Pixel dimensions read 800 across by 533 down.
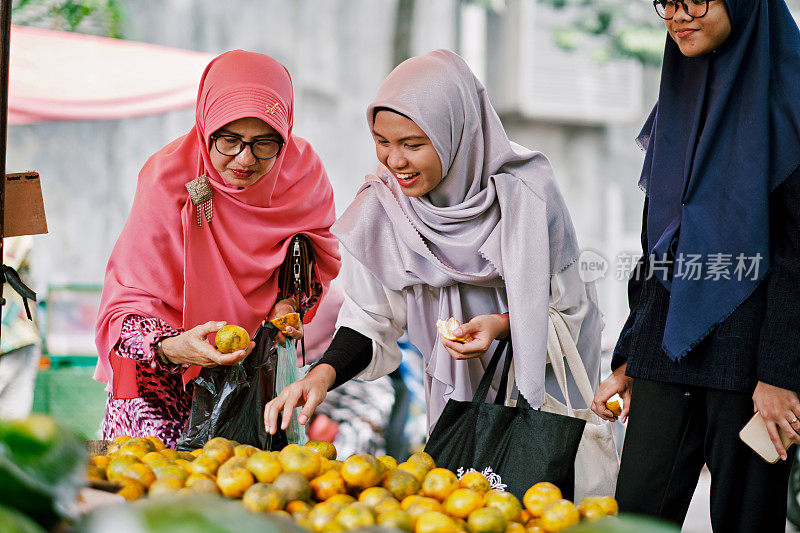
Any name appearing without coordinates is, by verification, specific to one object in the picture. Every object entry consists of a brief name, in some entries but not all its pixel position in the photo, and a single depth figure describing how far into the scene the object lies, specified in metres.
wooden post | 4.32
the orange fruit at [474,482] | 4.31
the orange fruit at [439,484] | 4.27
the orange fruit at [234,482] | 4.17
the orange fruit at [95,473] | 4.23
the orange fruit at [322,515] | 4.08
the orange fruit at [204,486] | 4.16
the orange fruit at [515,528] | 4.14
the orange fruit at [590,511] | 4.19
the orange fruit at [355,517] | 4.06
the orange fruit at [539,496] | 4.24
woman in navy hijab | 4.38
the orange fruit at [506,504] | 4.17
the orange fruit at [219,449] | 4.33
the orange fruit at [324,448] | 4.40
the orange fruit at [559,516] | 4.15
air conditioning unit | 11.49
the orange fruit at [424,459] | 4.41
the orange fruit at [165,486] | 4.15
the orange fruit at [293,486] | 4.16
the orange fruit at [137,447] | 4.39
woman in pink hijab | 4.77
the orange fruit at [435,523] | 4.07
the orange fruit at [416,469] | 4.33
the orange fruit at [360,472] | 4.23
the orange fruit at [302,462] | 4.23
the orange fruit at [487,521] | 4.11
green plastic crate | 6.98
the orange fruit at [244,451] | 4.34
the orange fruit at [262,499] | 4.11
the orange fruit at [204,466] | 4.26
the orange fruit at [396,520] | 4.07
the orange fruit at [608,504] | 4.21
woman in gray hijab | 4.64
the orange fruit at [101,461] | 4.31
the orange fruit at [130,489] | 4.15
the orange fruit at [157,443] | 4.50
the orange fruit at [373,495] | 4.18
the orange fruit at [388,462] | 4.36
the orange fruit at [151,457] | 4.33
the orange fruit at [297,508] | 4.14
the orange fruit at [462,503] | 4.16
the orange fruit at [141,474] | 4.21
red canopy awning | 7.49
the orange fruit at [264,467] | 4.21
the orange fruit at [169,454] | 4.41
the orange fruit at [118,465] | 4.23
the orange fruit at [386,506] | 4.12
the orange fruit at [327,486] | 4.21
